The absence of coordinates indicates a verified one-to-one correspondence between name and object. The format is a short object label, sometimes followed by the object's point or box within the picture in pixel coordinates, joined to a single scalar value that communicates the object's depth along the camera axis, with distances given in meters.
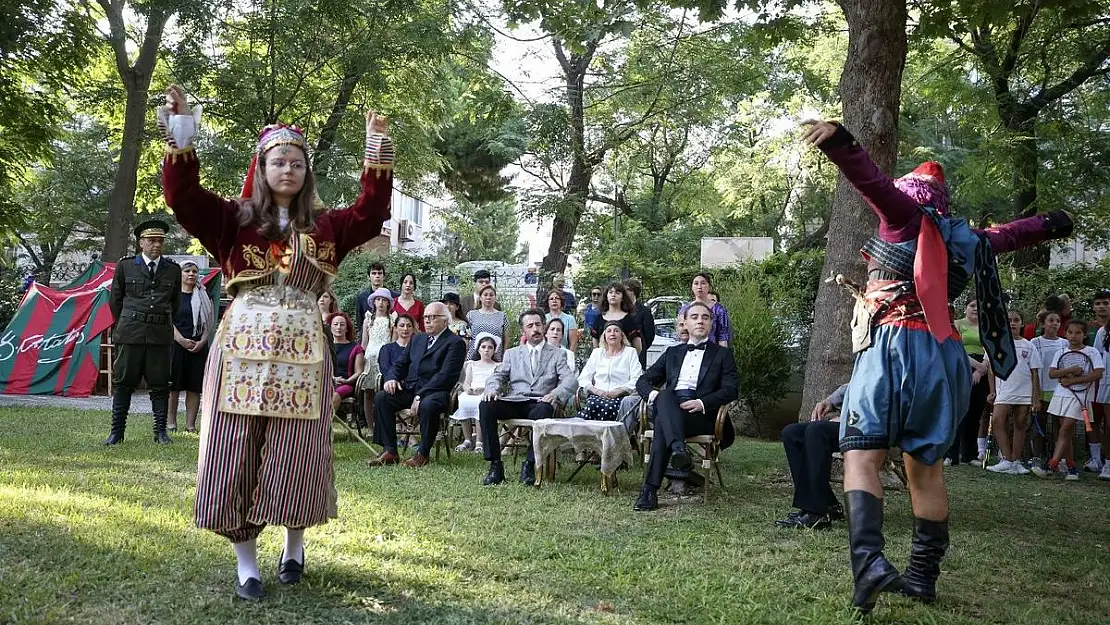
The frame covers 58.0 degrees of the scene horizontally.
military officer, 8.99
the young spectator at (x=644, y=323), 10.23
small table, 7.61
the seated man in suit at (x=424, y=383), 8.88
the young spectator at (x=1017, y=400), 9.76
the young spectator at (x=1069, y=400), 9.56
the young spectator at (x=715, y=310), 9.92
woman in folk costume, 3.94
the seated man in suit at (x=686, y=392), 7.08
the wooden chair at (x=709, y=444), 7.27
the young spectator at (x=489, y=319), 11.05
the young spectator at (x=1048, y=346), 9.98
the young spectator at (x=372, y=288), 11.90
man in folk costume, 4.06
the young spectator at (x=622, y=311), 9.93
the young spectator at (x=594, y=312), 11.55
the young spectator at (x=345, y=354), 10.39
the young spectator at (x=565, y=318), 10.98
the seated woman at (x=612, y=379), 8.49
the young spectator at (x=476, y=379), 9.85
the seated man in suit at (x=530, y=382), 8.43
